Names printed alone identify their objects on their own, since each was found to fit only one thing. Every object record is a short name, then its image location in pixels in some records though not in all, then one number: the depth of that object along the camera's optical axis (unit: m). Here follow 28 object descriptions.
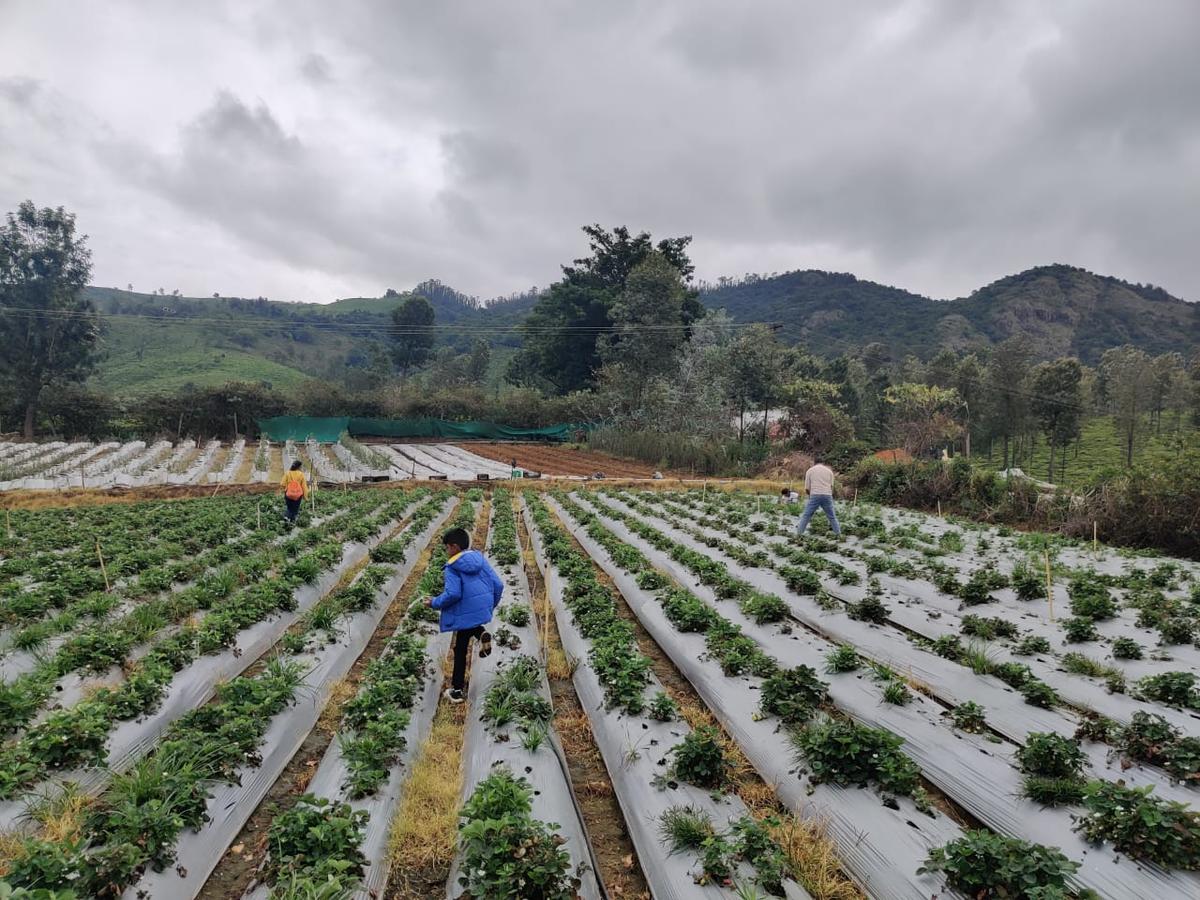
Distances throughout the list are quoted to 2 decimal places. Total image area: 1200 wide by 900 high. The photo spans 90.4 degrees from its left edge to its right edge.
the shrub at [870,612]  7.34
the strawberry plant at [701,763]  4.09
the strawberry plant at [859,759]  3.81
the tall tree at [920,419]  27.77
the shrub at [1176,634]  6.14
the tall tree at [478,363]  72.25
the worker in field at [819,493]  12.10
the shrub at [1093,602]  7.04
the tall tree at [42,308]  39.41
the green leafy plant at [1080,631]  6.28
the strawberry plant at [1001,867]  2.81
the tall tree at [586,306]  55.09
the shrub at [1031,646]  6.04
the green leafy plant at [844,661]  5.64
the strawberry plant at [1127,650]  5.82
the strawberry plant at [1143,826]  2.94
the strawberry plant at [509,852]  2.98
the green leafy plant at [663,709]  4.93
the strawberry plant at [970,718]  4.55
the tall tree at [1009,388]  39.81
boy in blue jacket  5.79
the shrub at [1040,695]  4.84
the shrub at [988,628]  6.58
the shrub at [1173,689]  4.80
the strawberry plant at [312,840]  3.25
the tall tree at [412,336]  75.06
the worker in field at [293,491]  13.94
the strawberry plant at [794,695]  4.80
